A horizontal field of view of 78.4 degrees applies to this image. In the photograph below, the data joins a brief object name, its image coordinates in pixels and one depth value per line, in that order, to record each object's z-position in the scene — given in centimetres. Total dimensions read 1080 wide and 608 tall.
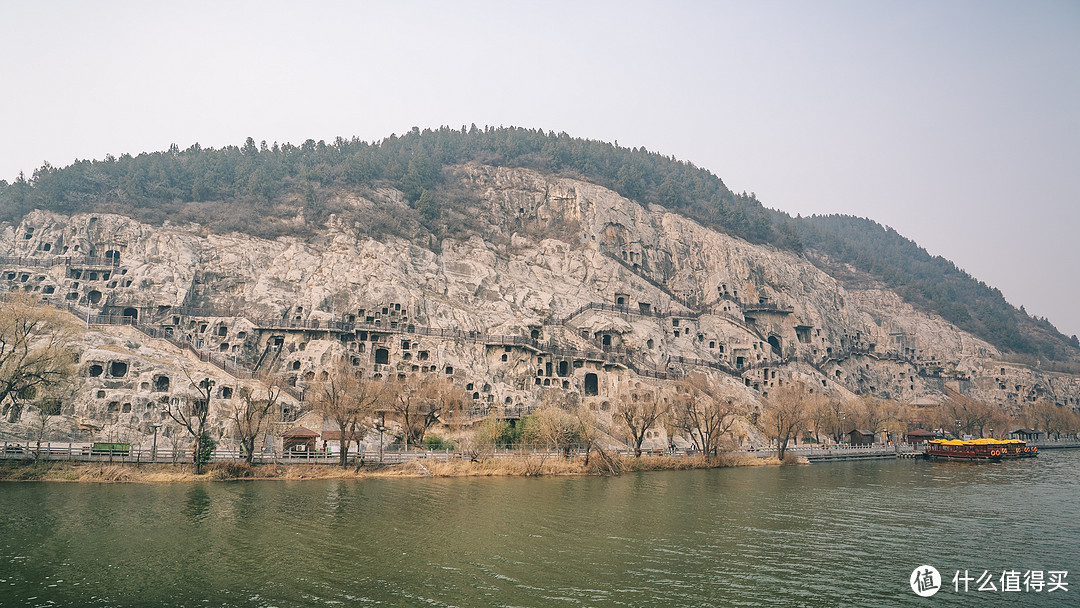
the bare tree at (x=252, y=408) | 4828
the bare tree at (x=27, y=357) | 4731
